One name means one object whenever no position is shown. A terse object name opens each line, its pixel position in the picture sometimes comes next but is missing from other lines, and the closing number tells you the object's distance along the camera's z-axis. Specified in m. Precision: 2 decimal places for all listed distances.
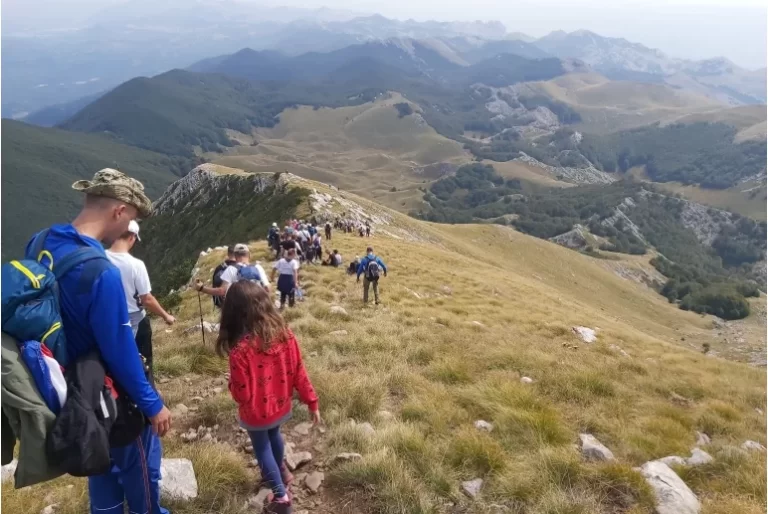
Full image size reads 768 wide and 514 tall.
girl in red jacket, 5.05
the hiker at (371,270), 17.08
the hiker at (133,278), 5.68
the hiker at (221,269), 10.25
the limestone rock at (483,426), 7.70
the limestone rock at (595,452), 7.01
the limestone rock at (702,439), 8.55
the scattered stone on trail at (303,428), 7.33
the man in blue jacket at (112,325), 3.54
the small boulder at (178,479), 5.41
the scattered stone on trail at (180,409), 7.86
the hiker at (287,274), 14.34
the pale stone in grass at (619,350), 15.23
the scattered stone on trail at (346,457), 6.44
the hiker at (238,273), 8.52
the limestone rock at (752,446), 8.16
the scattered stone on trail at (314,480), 6.05
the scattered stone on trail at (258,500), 5.48
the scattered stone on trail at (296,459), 6.43
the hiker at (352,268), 22.50
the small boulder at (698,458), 7.22
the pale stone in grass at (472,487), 5.98
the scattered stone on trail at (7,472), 6.01
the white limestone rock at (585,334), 16.42
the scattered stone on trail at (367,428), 7.01
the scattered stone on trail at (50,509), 5.40
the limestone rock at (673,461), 7.11
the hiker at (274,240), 26.31
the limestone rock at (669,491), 5.89
